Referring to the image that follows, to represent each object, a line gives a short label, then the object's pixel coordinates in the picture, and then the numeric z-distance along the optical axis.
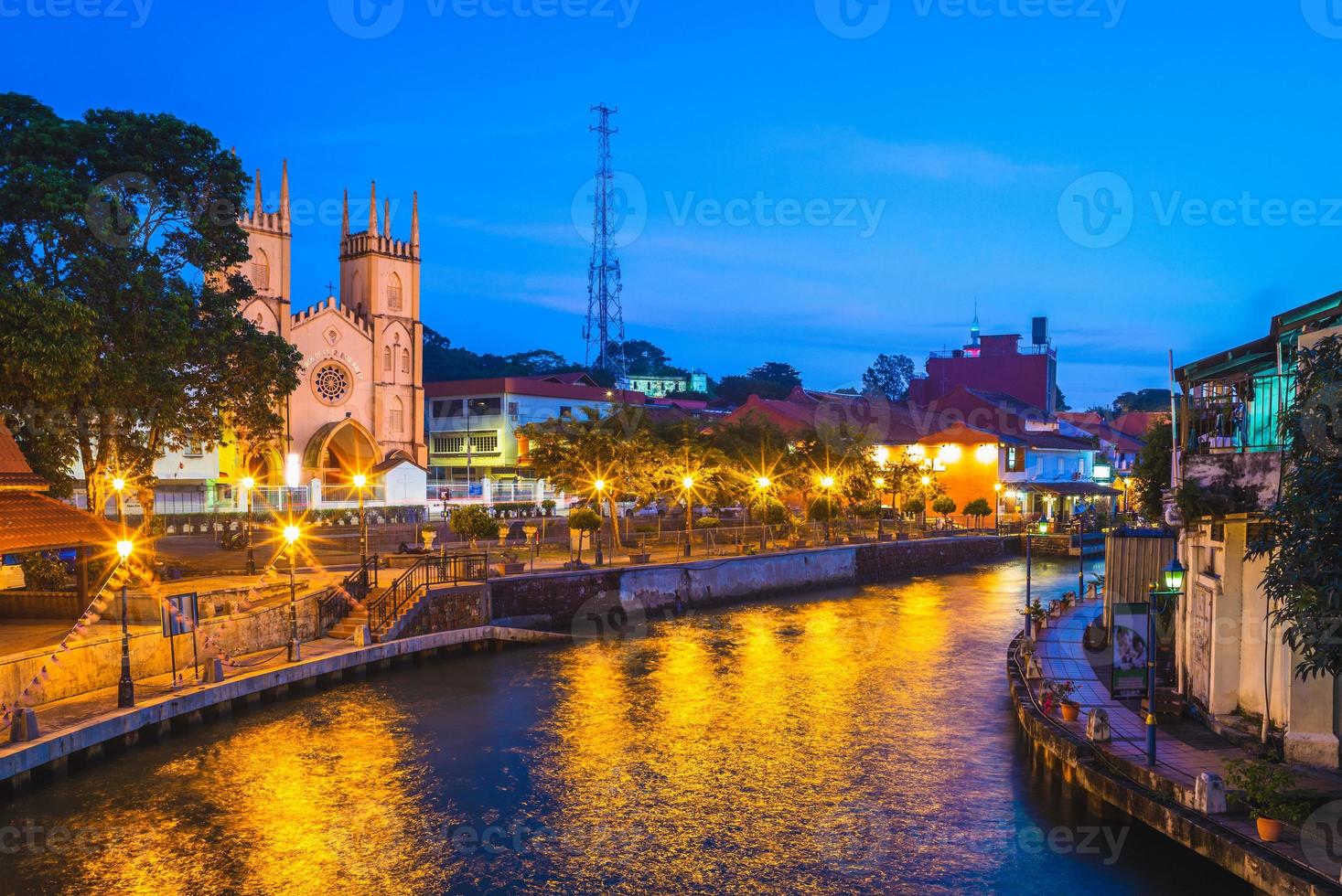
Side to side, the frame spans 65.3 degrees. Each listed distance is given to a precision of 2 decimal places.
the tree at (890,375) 172.75
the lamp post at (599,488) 46.72
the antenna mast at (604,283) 85.68
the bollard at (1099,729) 17.25
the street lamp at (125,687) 20.45
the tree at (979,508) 69.12
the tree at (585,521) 42.69
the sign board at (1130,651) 20.03
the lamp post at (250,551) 33.94
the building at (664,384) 159.62
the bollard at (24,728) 18.14
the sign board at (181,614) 22.09
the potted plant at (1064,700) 19.28
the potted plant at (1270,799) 12.94
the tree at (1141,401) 154.75
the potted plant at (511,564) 36.56
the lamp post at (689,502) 48.11
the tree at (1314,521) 11.17
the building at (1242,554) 15.02
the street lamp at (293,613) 25.77
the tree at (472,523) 41.00
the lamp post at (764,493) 52.69
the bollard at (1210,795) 13.97
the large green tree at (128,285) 26.98
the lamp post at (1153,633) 15.82
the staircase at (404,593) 29.73
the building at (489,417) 77.75
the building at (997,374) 98.25
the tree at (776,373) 155.38
